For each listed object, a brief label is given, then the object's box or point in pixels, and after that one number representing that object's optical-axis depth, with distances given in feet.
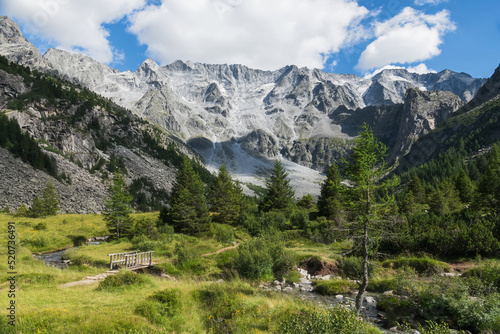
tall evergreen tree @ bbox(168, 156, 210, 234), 132.05
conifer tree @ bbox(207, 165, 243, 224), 163.36
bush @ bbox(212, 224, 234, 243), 122.62
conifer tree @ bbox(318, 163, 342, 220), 152.87
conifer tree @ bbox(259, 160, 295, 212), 172.65
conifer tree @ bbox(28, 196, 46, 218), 169.07
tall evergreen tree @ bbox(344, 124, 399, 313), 48.24
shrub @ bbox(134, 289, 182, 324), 33.91
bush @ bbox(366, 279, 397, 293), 67.05
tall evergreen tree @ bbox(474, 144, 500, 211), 136.46
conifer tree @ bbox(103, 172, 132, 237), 128.67
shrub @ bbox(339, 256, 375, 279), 79.97
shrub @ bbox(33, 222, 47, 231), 133.20
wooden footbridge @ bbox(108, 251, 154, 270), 74.11
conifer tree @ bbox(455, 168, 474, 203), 205.60
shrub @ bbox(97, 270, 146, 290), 48.33
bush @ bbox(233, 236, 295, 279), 75.82
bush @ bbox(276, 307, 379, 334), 27.78
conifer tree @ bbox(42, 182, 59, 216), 185.44
